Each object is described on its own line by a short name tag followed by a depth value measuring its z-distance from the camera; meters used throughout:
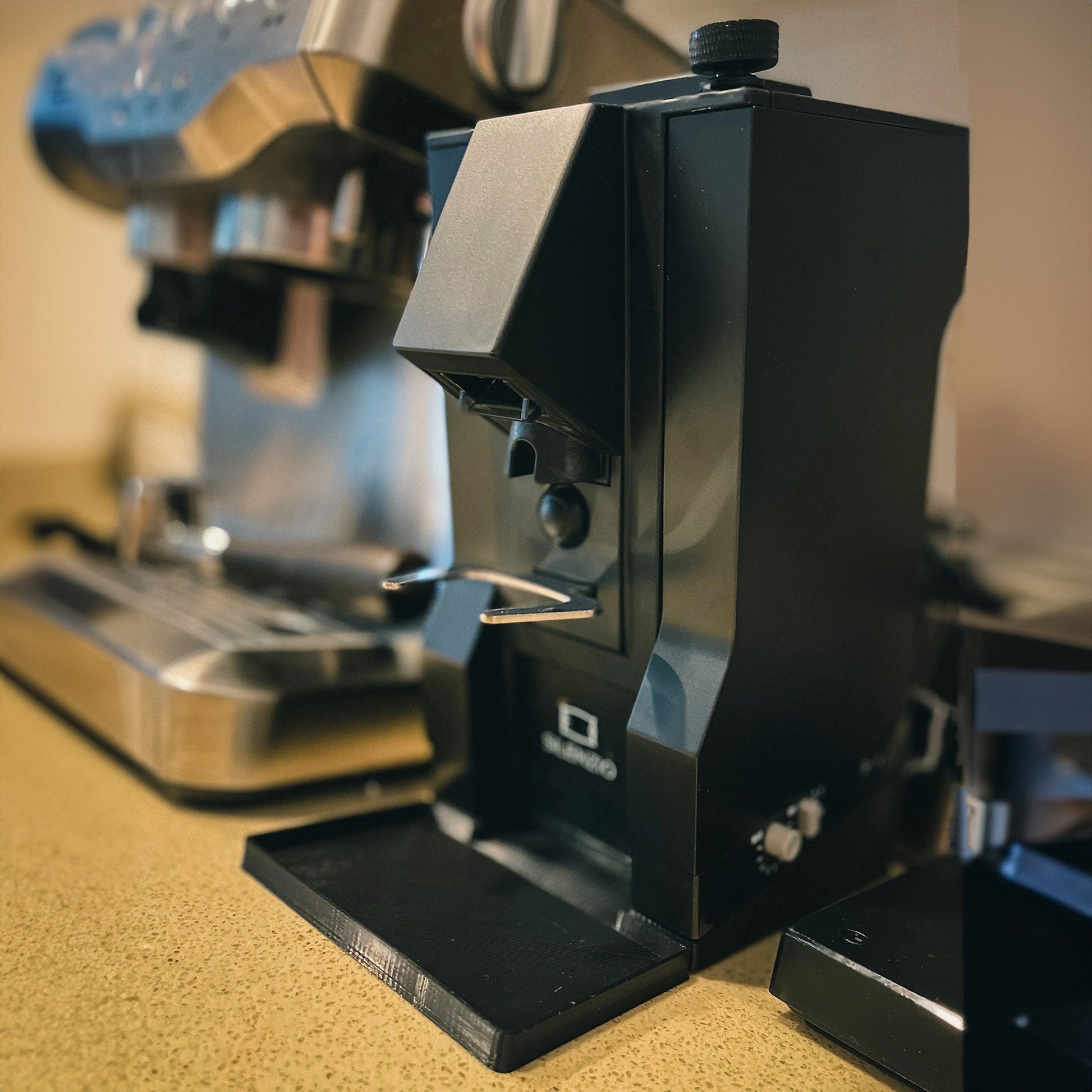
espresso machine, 0.63
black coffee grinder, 0.46
